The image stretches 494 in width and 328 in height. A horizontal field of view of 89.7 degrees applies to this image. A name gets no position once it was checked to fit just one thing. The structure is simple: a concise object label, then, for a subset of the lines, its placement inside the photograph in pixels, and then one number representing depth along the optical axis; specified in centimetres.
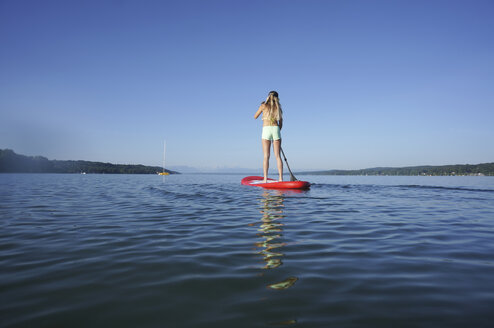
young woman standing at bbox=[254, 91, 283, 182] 1223
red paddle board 1188
